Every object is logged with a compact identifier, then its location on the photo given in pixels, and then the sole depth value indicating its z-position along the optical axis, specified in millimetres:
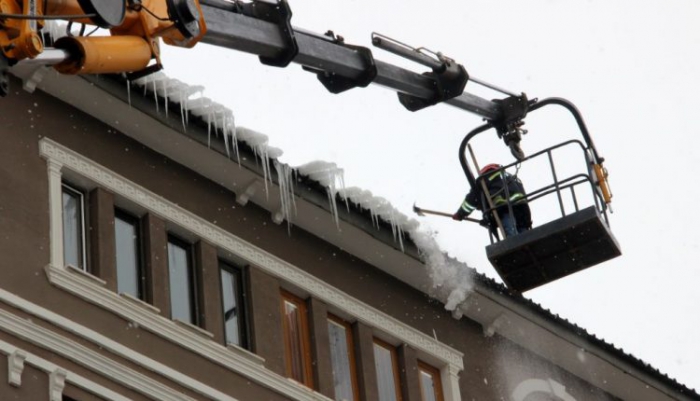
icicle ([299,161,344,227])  23016
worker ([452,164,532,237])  21234
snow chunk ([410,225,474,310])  24578
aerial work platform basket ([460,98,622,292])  20562
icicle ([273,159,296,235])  22484
